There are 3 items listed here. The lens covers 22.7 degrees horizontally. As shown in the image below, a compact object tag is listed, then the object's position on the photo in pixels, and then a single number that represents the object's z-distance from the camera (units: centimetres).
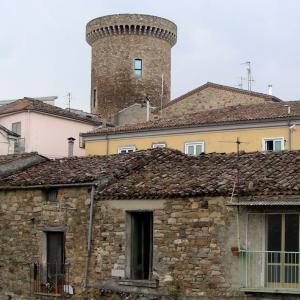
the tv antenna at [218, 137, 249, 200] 1762
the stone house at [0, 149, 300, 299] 1731
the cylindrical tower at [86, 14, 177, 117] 5878
